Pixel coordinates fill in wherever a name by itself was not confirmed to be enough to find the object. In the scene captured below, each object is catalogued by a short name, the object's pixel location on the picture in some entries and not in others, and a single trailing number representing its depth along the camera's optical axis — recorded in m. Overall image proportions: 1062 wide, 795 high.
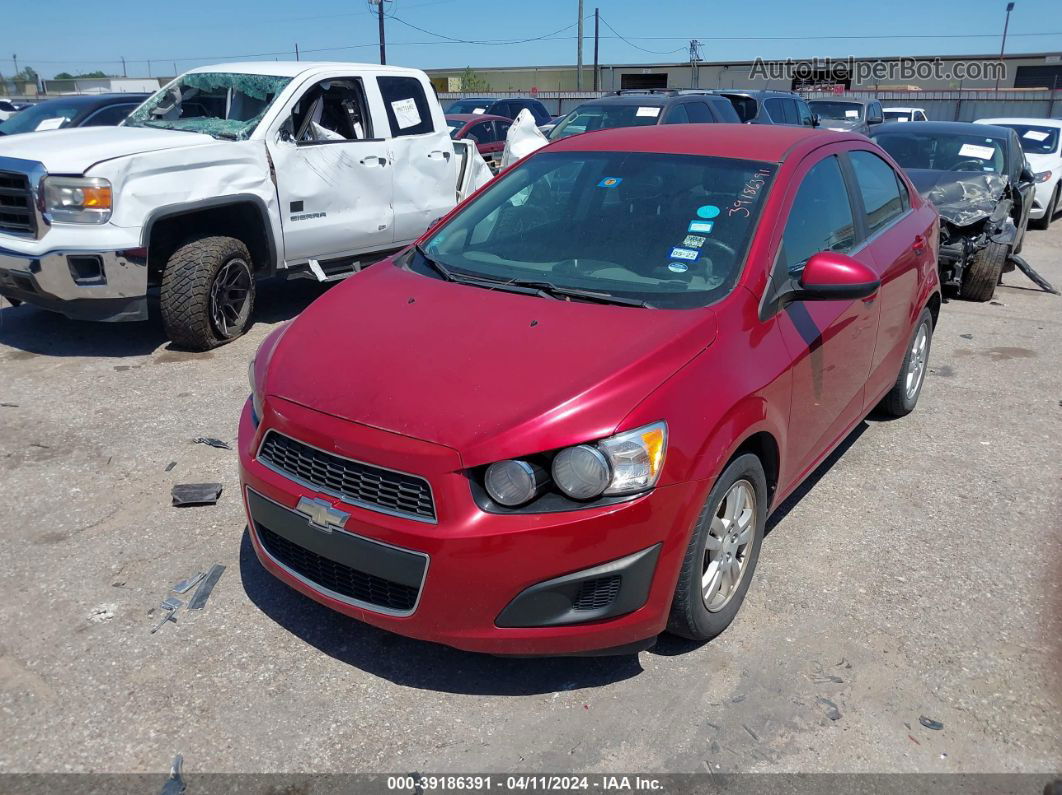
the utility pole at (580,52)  46.47
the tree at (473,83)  62.04
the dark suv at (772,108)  13.73
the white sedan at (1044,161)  12.88
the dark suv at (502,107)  20.42
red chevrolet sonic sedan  2.64
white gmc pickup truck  5.84
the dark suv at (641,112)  11.28
